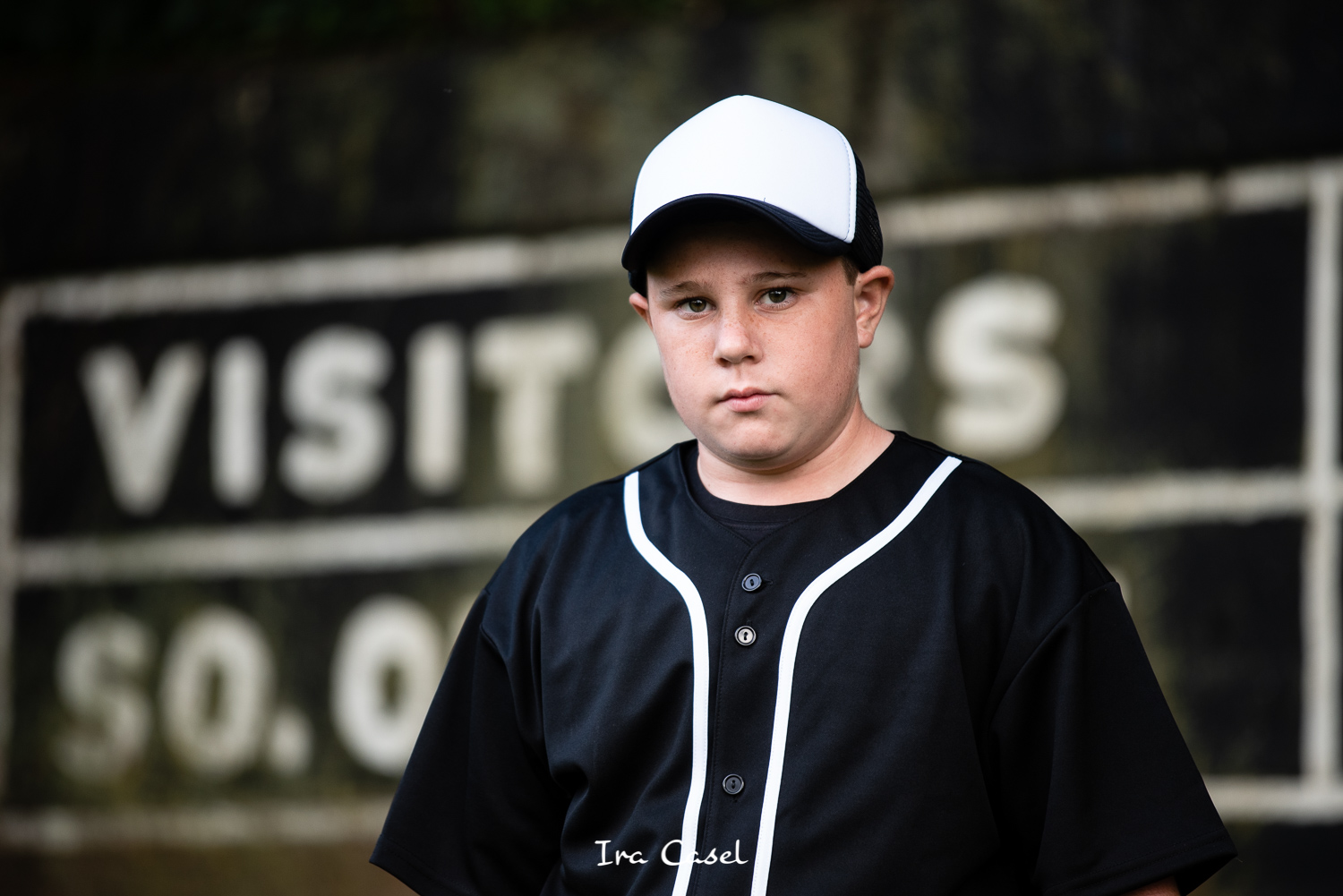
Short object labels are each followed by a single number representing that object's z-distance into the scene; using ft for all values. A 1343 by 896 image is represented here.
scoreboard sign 15.71
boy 12.60
